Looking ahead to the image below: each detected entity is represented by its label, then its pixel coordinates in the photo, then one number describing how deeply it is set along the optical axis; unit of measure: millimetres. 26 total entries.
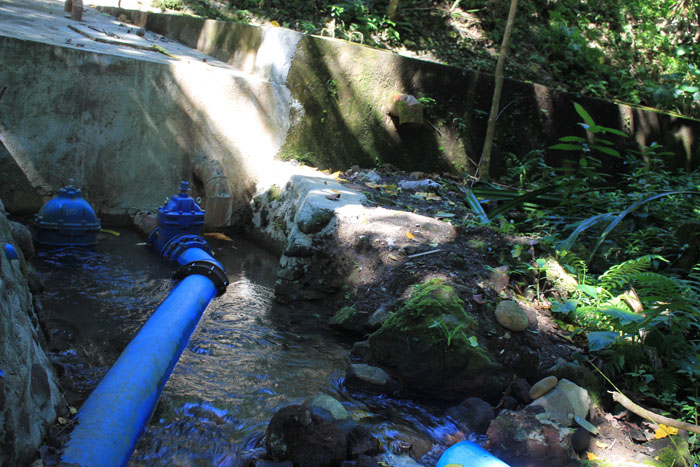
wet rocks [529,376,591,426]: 2928
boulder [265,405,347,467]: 2496
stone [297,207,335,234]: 4777
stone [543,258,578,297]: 4070
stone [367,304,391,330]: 3820
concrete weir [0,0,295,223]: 5449
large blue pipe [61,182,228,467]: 2117
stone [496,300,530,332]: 3502
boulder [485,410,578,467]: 2652
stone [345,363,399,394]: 3332
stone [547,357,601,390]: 3219
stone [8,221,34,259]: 3477
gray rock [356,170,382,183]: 6492
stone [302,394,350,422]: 2600
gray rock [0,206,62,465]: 1797
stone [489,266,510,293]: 3967
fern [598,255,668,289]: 3799
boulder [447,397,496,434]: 3053
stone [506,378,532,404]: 3170
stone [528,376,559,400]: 3127
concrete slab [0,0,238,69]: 6137
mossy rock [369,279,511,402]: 3291
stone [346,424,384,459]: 2607
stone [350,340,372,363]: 3582
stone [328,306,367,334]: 4020
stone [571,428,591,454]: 2773
